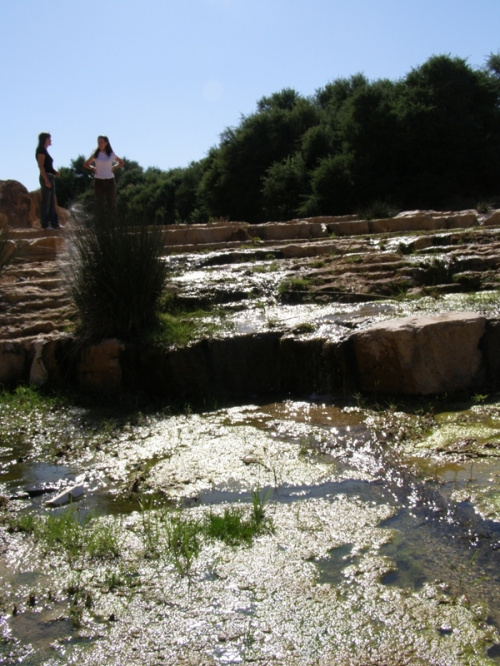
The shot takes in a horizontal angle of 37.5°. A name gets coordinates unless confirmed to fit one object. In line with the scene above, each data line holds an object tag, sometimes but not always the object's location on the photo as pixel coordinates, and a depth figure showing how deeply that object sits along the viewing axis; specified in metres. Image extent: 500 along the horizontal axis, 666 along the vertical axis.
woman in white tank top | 9.83
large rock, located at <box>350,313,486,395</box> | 5.61
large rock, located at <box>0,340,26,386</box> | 6.74
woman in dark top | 10.95
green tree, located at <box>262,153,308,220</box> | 26.11
